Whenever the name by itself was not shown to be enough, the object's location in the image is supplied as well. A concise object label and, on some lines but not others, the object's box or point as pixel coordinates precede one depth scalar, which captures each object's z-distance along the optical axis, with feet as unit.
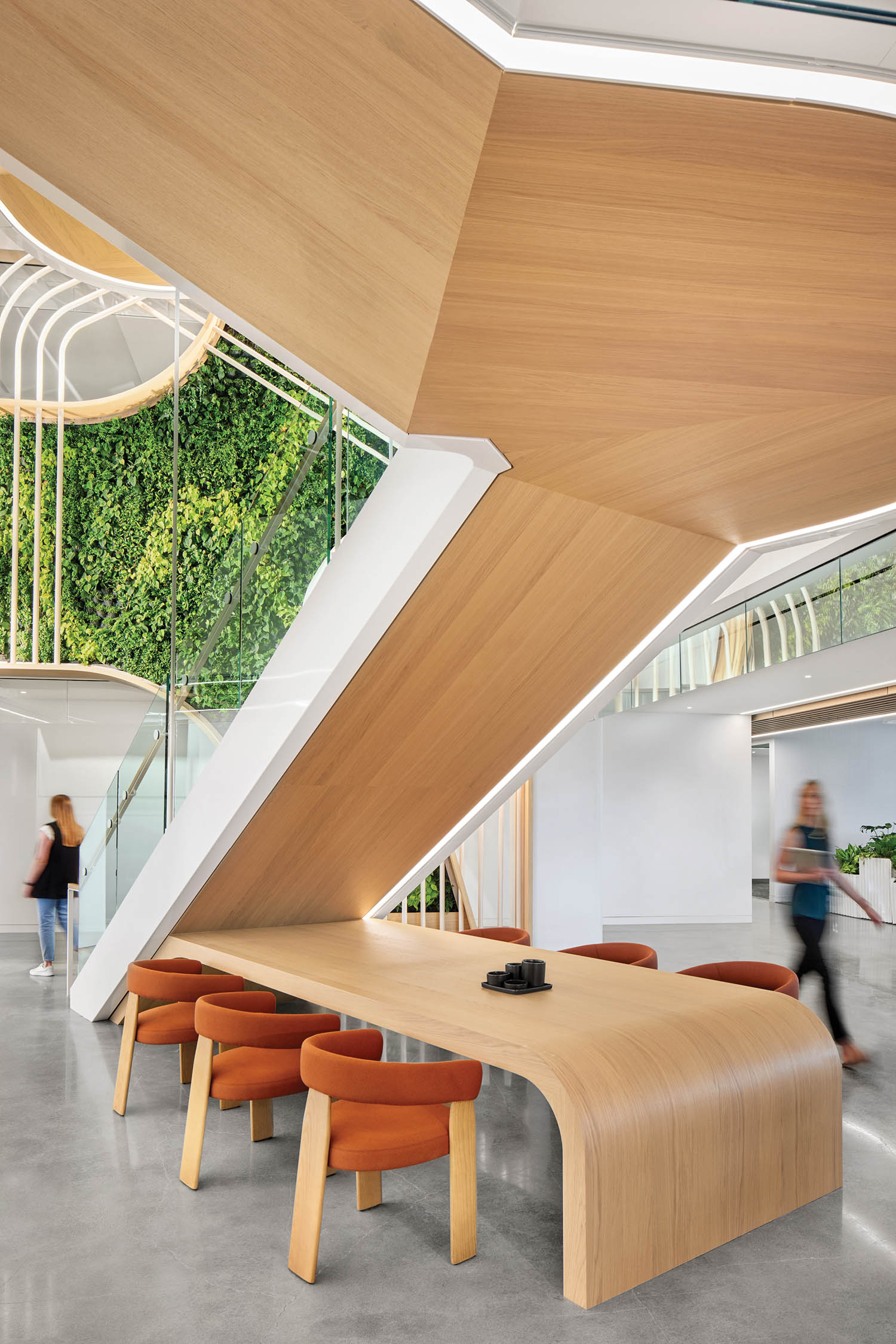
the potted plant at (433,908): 35.06
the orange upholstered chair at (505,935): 22.94
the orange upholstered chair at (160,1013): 17.42
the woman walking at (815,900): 20.65
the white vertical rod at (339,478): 17.89
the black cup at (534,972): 15.25
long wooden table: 10.96
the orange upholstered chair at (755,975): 17.01
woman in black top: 30.94
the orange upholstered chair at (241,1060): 14.15
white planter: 47.39
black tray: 14.99
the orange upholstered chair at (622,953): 20.49
